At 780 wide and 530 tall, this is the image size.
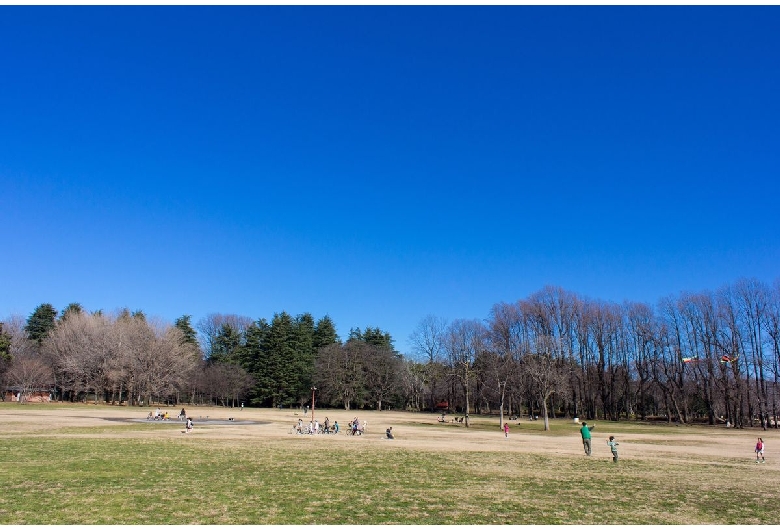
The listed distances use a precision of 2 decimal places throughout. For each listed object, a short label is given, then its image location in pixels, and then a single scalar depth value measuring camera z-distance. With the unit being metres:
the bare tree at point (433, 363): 105.62
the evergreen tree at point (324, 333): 122.81
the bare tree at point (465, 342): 97.07
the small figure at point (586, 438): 29.47
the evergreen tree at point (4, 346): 81.29
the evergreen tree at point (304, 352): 107.56
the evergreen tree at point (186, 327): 114.50
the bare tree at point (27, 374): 82.38
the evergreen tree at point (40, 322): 113.81
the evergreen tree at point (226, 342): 117.69
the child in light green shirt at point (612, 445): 26.81
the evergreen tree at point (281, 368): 106.91
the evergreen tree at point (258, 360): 107.19
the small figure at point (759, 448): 29.62
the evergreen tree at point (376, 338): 120.81
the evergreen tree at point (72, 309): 112.16
